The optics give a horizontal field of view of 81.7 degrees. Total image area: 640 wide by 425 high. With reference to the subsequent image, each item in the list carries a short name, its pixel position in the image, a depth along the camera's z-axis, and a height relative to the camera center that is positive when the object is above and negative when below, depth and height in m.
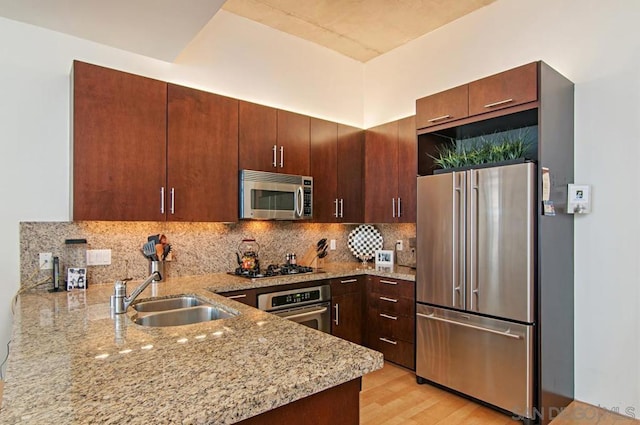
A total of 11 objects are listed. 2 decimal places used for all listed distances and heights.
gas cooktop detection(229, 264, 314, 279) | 3.19 -0.54
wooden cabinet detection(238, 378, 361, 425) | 1.07 -0.61
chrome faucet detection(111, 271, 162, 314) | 1.82 -0.44
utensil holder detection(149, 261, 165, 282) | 2.94 -0.44
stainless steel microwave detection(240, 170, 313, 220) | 3.18 +0.14
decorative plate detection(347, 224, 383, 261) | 4.32 -0.35
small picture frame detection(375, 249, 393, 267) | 3.95 -0.50
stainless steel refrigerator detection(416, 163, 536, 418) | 2.46 -0.53
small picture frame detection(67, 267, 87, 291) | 2.56 -0.47
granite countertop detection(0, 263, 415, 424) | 0.88 -0.48
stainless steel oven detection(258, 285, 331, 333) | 3.00 -0.80
